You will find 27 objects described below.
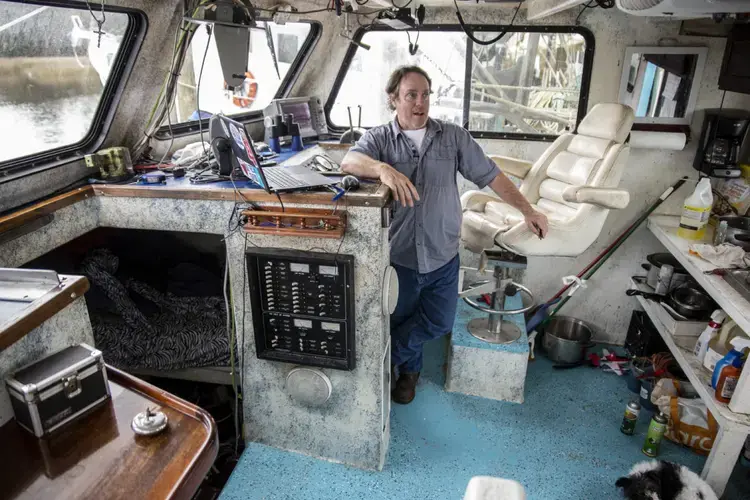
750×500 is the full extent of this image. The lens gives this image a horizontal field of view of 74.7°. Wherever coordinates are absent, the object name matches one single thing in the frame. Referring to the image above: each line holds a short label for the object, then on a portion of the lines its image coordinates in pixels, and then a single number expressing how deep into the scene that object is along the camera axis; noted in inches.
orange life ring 145.4
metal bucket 133.0
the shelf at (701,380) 80.4
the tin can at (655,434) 97.7
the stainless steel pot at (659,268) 119.2
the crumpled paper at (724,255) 96.8
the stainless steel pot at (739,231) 102.8
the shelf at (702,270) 81.5
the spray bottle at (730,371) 83.3
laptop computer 71.6
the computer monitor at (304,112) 137.4
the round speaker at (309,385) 87.7
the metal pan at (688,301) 105.7
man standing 94.6
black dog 81.7
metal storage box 46.5
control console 79.9
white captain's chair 108.7
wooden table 42.2
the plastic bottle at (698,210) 116.2
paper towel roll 127.8
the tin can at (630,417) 105.3
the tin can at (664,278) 119.8
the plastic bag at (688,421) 100.7
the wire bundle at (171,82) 89.4
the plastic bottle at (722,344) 92.1
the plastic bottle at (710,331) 95.2
